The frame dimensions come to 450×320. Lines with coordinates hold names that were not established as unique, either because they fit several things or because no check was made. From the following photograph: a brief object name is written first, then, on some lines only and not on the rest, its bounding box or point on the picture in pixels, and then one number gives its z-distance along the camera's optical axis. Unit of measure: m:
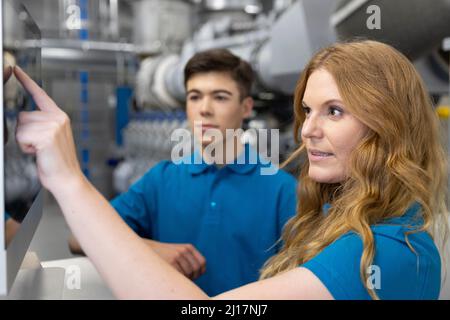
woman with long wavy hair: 0.53
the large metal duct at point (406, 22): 1.14
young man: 1.21
